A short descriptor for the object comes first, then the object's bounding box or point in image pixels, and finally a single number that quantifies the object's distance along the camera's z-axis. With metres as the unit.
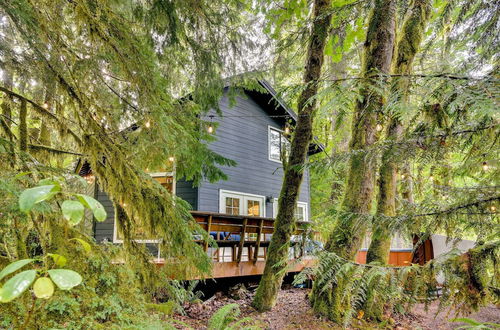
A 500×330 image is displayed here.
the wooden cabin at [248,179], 8.31
